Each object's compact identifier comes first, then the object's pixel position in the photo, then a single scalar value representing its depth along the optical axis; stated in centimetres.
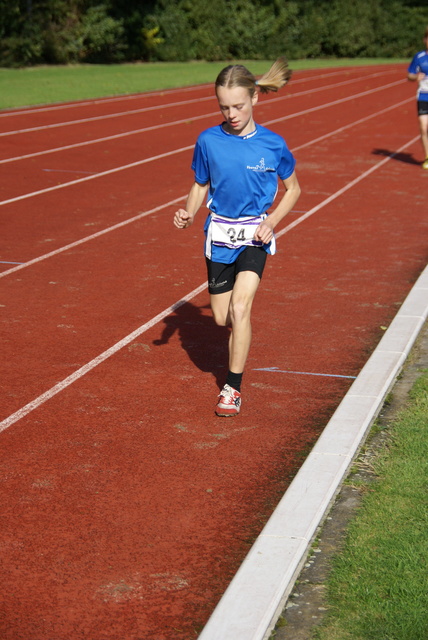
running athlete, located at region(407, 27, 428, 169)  2964
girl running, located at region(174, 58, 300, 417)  1035
